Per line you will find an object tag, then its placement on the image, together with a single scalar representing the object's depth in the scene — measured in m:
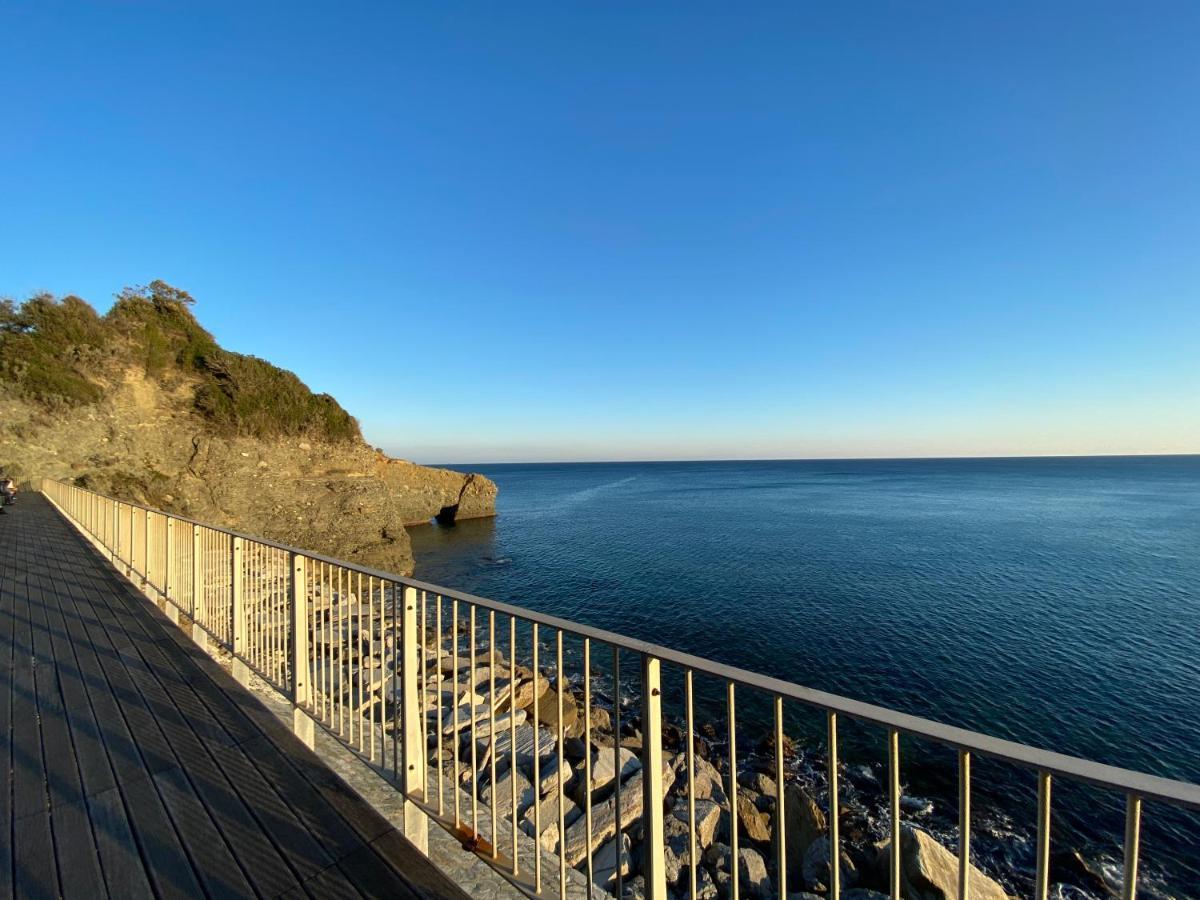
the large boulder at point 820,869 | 6.00
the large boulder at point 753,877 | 5.93
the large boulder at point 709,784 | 7.76
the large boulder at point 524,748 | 7.56
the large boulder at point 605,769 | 7.06
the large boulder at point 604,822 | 5.93
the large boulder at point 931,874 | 5.69
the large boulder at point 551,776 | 6.92
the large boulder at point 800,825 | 6.81
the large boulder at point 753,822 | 7.16
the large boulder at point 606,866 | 5.38
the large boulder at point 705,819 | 6.56
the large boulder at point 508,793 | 6.24
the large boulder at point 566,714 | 9.43
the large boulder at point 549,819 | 5.93
